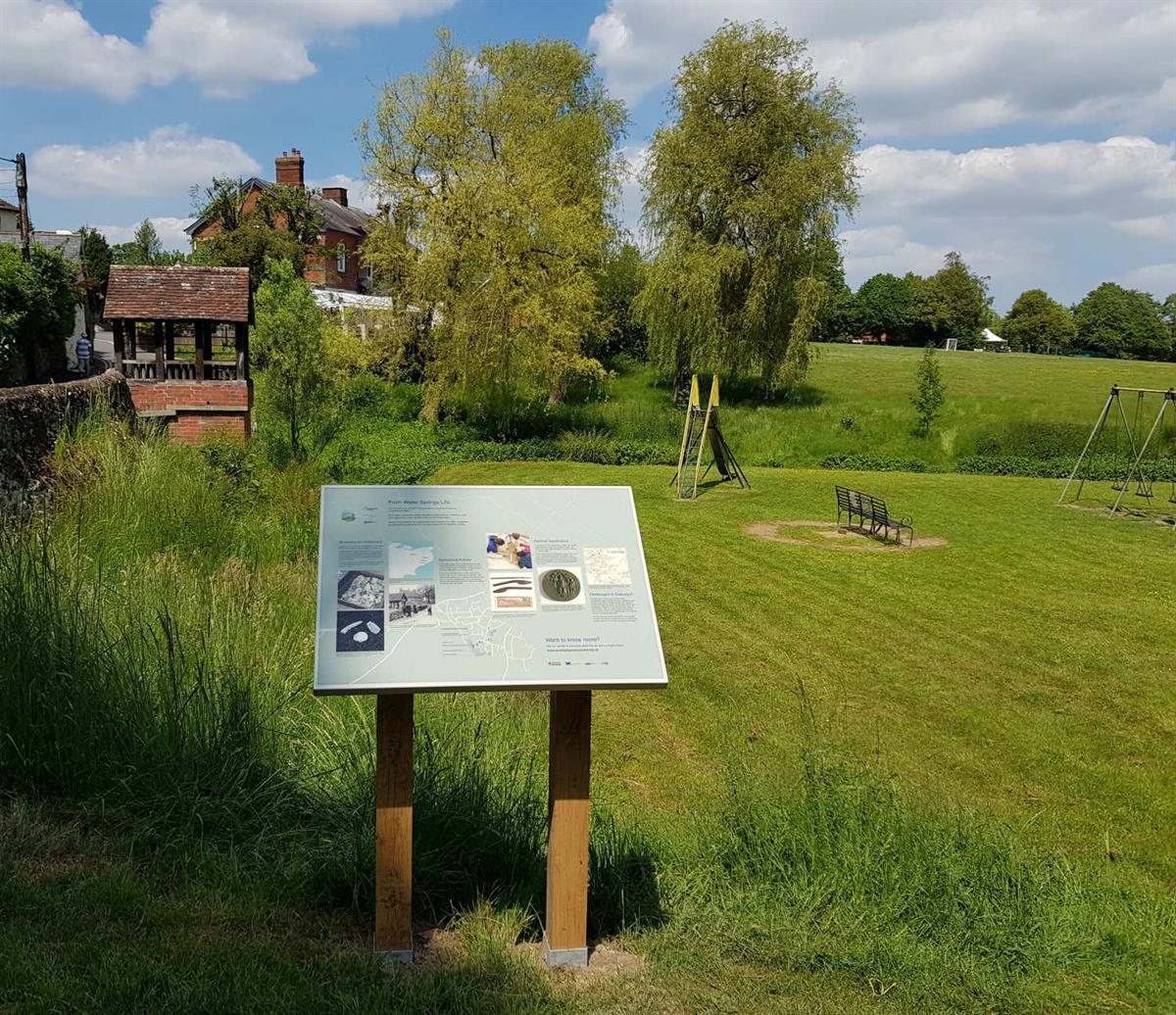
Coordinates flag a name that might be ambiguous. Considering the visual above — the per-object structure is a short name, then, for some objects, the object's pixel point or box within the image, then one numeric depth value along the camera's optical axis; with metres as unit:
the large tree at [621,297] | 45.59
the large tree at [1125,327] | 100.38
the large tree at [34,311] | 27.27
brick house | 52.41
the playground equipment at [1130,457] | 23.37
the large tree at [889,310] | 95.94
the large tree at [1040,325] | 101.56
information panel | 3.74
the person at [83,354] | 37.53
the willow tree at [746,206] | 35.72
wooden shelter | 24.73
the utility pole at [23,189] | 34.78
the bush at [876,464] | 32.16
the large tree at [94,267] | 56.75
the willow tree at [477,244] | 31.09
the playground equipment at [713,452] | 24.12
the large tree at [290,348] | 21.00
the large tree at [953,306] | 92.12
